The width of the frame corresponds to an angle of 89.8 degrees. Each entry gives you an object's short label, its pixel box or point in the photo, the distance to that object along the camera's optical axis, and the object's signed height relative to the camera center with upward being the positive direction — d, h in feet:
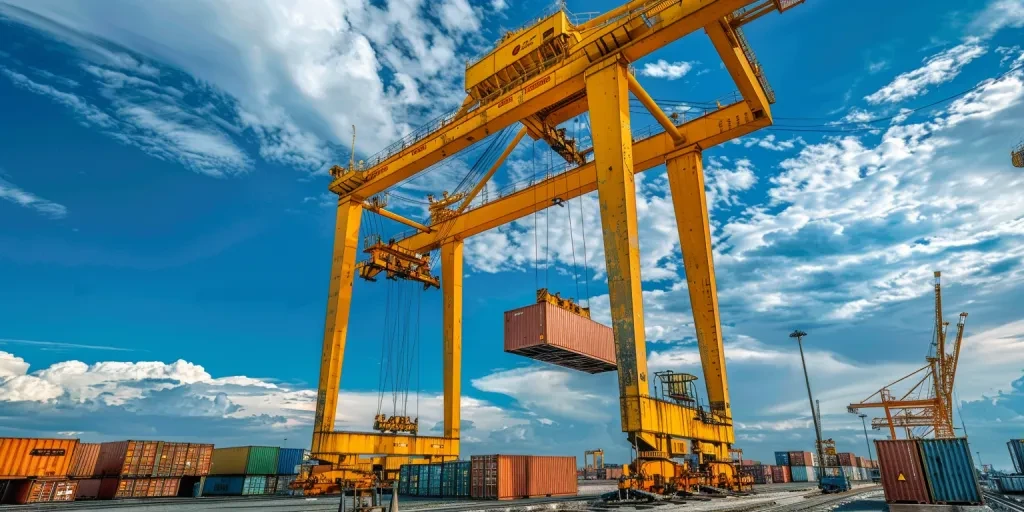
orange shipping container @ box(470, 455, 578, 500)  64.44 -3.46
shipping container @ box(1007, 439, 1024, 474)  80.91 -0.95
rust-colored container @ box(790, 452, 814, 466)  161.79 -3.20
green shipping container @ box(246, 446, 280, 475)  96.12 -2.15
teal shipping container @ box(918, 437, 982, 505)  43.29 -1.95
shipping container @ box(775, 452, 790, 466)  164.45 -3.22
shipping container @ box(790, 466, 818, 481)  154.30 -7.08
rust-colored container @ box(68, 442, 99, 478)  79.25 -1.48
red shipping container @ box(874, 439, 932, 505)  45.68 -2.03
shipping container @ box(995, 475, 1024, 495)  74.13 -5.15
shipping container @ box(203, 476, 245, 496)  95.25 -6.42
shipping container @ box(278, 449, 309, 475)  101.96 -1.93
